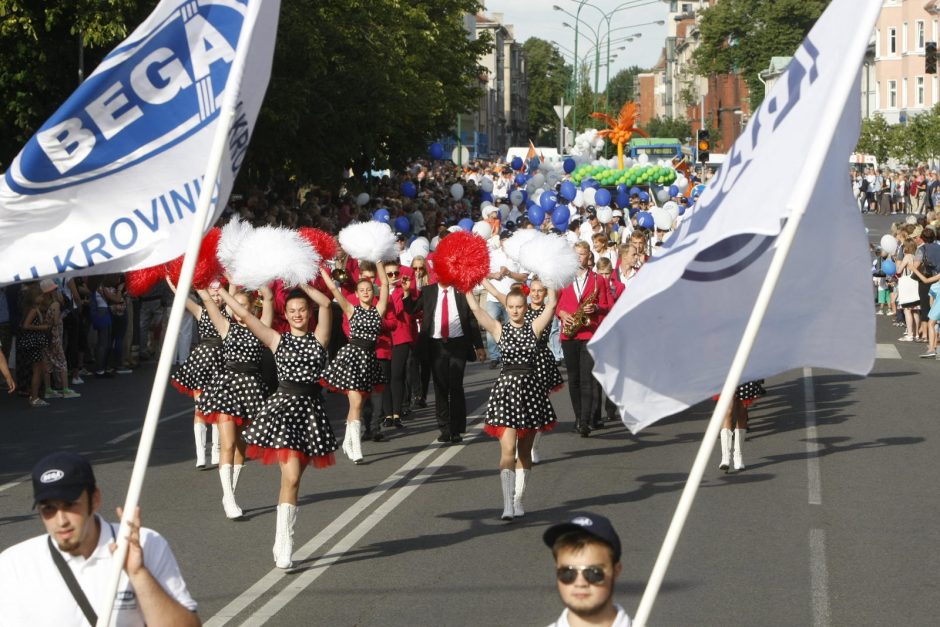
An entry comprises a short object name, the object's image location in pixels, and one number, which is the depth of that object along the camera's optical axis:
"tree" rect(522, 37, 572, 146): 156.38
